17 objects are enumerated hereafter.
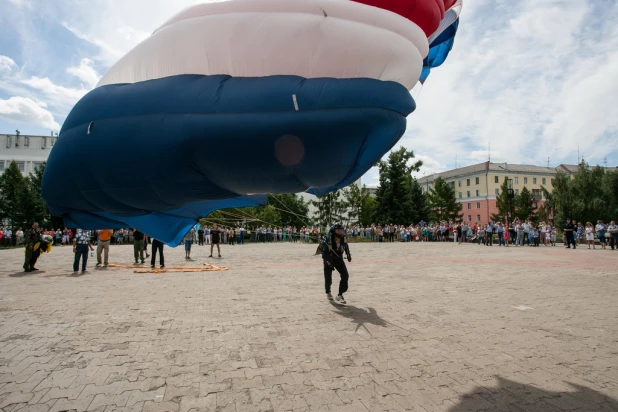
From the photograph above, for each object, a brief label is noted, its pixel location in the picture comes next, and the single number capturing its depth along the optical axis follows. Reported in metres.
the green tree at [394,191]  45.38
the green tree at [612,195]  44.72
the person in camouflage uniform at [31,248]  13.48
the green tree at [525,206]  61.38
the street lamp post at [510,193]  34.03
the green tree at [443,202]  62.16
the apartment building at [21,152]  68.75
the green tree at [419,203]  51.28
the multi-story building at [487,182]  77.06
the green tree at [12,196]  42.53
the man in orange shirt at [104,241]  14.56
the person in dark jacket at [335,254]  8.11
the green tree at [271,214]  41.33
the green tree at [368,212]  51.91
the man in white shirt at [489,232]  26.95
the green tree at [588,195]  45.25
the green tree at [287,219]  46.58
